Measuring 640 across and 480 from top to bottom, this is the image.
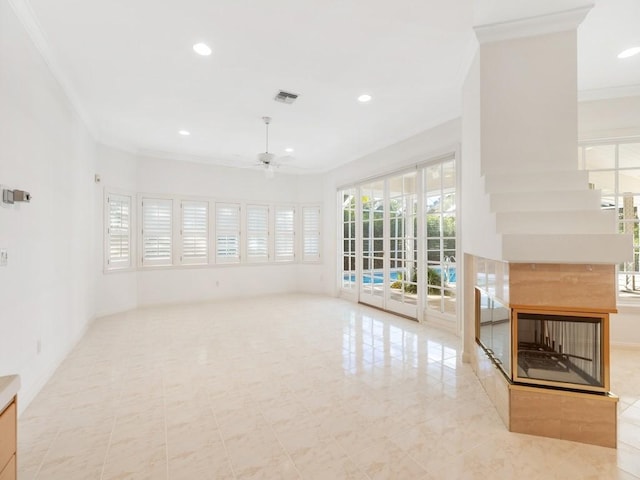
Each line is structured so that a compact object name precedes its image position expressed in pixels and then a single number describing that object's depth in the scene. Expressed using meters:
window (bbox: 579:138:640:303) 3.91
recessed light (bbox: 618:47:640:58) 3.01
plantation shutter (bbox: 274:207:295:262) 7.57
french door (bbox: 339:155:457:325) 4.64
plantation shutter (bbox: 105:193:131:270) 5.47
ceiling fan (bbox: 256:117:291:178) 4.61
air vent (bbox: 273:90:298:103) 3.75
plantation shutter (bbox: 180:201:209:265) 6.51
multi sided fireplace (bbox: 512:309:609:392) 2.13
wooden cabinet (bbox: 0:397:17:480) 1.08
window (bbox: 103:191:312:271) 5.73
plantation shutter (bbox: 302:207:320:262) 7.67
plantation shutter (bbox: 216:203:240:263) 6.88
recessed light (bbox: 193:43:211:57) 2.87
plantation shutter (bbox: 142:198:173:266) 6.11
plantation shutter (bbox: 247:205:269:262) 7.25
